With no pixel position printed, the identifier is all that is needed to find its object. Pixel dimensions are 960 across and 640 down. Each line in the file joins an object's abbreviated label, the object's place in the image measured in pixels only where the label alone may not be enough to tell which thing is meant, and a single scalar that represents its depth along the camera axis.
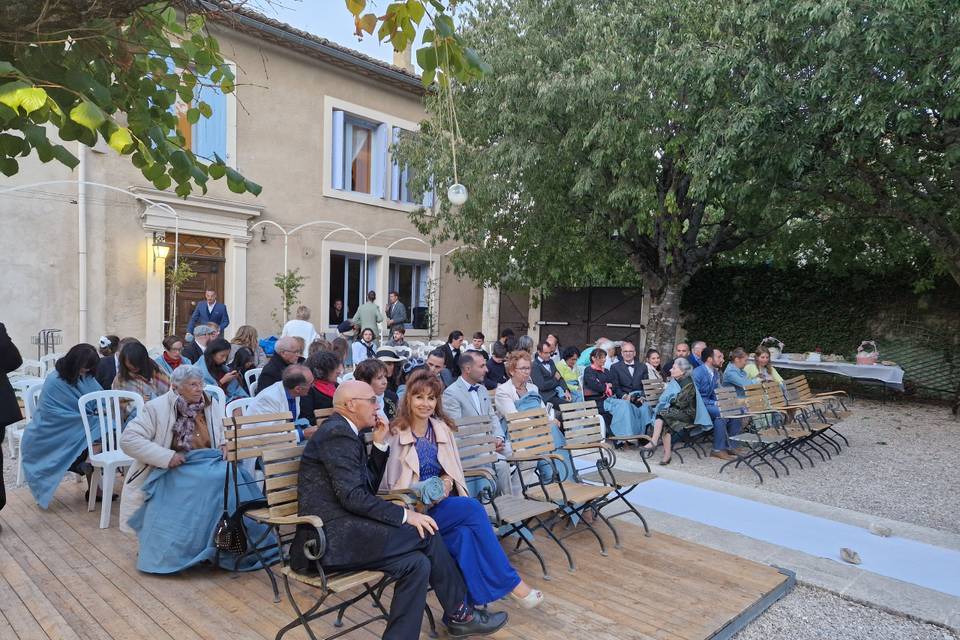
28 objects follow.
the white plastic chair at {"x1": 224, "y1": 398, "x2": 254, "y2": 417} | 5.06
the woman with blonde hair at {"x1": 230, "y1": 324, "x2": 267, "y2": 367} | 7.20
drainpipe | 10.56
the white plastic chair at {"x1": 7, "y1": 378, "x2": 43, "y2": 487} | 5.55
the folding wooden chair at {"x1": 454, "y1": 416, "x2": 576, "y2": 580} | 3.87
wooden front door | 11.99
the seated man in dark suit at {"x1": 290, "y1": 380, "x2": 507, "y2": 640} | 2.89
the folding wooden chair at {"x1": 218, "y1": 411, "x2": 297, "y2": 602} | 3.69
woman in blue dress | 3.21
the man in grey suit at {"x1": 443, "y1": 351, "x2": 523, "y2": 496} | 4.60
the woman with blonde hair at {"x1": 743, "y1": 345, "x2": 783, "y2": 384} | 9.02
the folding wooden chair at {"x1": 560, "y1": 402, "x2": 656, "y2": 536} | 4.63
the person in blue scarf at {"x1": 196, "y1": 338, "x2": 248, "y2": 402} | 5.87
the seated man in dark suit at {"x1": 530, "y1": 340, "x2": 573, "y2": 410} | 7.49
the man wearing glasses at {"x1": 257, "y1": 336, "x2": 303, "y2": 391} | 5.48
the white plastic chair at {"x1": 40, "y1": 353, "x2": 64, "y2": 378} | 7.82
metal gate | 17.17
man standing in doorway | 10.35
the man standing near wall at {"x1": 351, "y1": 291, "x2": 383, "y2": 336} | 12.14
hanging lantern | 7.26
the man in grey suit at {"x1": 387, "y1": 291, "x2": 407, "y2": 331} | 13.33
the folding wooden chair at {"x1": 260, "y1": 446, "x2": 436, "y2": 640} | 2.80
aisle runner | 4.42
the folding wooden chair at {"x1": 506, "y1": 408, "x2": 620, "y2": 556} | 4.28
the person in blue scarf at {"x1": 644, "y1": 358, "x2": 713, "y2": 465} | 7.47
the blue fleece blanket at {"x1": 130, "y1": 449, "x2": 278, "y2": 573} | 3.71
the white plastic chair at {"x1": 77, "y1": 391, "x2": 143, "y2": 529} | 4.56
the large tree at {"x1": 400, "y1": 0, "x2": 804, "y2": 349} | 9.20
